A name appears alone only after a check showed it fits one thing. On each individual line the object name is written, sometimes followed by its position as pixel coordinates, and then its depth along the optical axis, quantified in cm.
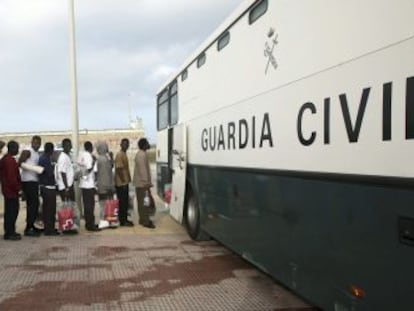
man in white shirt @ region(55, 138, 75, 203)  1122
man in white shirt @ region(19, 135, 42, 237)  1107
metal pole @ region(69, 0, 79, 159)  1434
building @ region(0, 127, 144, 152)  4819
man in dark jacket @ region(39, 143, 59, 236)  1106
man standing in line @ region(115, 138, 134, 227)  1240
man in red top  1061
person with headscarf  1216
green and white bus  377
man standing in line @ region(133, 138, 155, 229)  1234
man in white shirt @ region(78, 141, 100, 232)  1186
